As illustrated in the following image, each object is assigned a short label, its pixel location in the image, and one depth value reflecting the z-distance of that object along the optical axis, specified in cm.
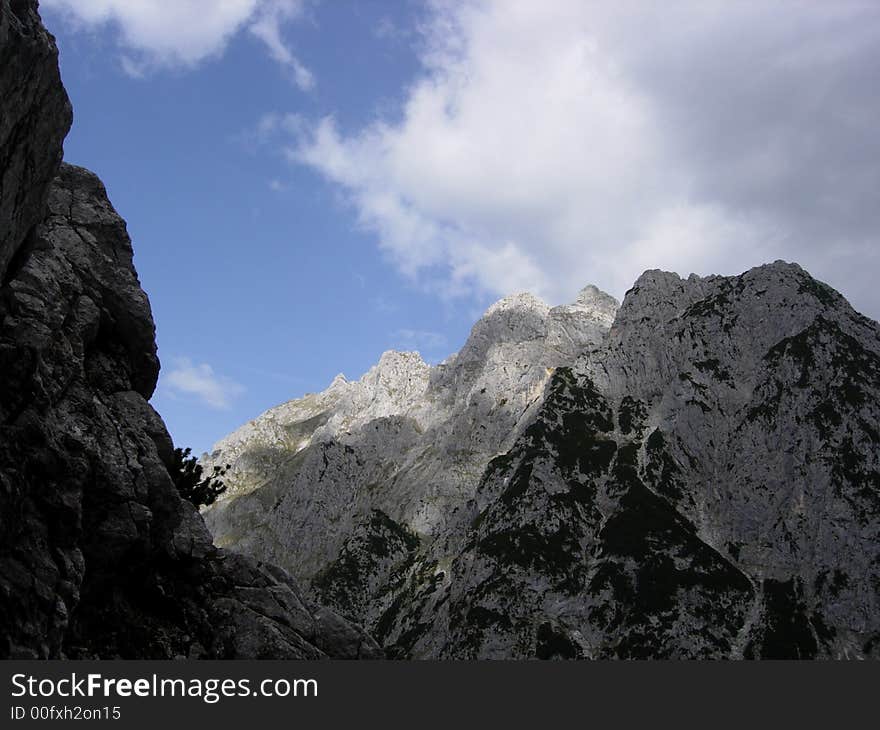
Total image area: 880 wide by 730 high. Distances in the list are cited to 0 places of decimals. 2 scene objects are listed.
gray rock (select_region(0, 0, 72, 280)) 3141
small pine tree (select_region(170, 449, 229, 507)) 5356
